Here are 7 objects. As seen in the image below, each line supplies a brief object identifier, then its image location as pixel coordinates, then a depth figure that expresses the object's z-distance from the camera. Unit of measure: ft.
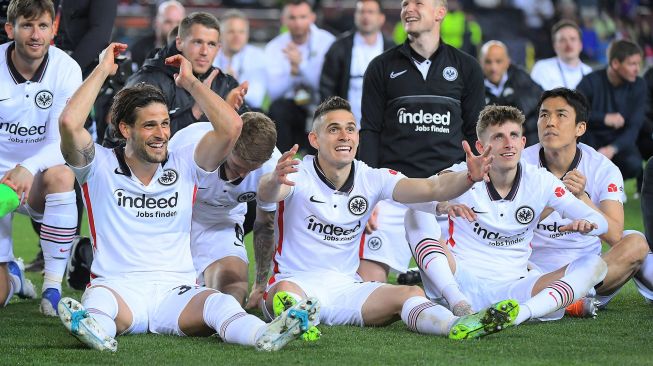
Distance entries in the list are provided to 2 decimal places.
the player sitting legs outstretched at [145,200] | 41.88
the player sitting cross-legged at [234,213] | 47.29
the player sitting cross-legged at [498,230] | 46.11
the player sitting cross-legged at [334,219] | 44.91
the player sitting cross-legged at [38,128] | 49.21
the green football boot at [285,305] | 41.22
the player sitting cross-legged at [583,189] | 49.03
